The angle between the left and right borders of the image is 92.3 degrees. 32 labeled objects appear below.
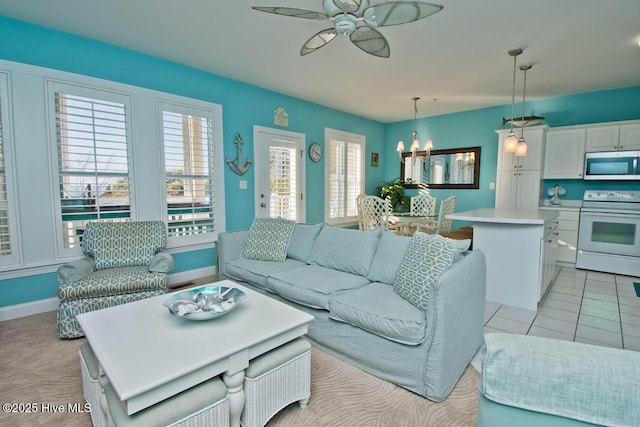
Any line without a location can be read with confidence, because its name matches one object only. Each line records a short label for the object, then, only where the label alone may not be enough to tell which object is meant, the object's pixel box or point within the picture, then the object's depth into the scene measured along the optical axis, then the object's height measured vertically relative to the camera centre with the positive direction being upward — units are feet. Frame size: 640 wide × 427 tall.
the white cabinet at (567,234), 14.37 -1.81
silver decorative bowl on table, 5.22 -2.03
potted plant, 20.95 -0.06
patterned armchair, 7.78 -2.22
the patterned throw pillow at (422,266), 6.13 -1.50
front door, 14.93 +1.02
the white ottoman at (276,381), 4.74 -3.05
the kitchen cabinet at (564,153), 14.70 +2.04
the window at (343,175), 18.71 +1.21
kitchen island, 9.48 -1.85
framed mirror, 18.84 +1.66
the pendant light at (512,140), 10.53 +1.96
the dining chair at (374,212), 13.82 -0.81
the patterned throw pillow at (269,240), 10.09 -1.56
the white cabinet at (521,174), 15.34 +1.07
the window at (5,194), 8.69 -0.06
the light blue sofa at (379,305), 5.59 -2.35
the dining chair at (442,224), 13.54 -1.37
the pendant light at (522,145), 11.31 +1.83
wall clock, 17.38 +2.38
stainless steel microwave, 13.51 +1.35
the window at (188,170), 11.93 +0.93
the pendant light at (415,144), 15.43 +2.63
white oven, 13.01 -1.64
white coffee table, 3.87 -2.27
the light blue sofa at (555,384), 2.04 -1.32
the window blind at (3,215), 8.81 -0.67
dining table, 15.52 -1.39
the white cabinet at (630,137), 13.44 +2.58
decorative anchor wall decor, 13.81 +1.34
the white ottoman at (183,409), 3.69 -2.72
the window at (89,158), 9.67 +1.15
